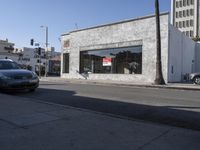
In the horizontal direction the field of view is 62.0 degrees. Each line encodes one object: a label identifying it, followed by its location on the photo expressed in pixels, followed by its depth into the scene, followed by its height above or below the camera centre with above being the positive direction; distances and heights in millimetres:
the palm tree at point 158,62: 13462 +883
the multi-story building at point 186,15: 54601 +19626
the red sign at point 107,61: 18225 +1263
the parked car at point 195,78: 13688 -426
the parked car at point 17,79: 7652 -280
